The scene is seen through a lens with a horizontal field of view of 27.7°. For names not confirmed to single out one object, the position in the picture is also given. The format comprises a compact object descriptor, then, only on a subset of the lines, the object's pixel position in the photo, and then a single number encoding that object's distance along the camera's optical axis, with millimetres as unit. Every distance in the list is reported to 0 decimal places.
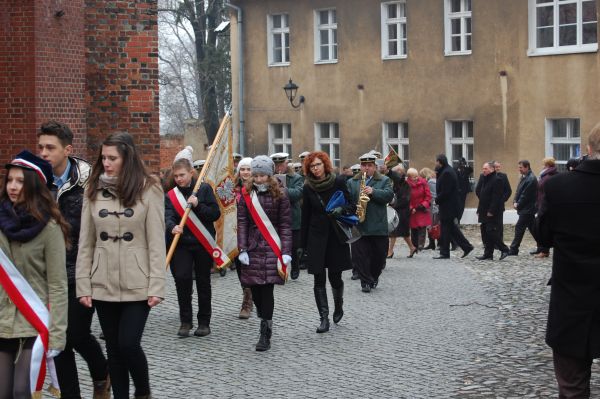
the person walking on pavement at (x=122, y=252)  7277
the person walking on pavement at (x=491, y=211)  20922
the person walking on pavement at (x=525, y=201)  21891
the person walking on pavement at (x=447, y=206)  21297
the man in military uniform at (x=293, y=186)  17328
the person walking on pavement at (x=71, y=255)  7598
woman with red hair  12305
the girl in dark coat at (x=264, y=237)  11016
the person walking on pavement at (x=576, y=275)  6395
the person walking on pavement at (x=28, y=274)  6406
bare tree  46500
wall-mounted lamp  35594
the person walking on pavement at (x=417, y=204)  22672
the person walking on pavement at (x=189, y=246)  11828
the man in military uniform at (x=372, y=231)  15836
